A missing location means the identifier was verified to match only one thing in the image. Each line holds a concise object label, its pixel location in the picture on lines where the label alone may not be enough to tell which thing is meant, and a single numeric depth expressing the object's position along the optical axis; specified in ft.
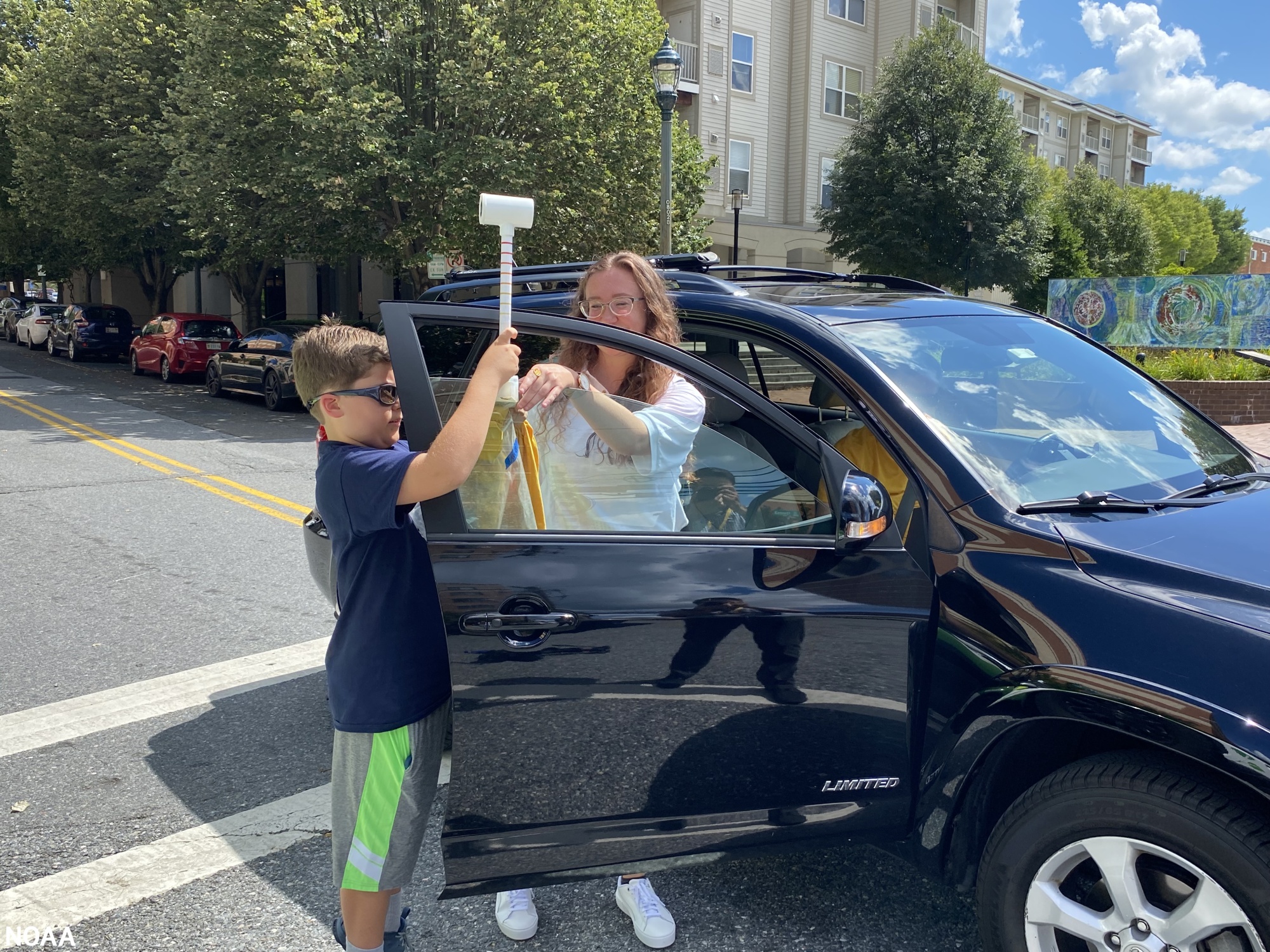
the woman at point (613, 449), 8.26
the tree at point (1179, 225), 194.18
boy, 7.32
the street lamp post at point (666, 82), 45.47
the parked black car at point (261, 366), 59.41
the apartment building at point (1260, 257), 408.87
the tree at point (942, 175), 89.45
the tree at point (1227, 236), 252.62
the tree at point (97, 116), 77.41
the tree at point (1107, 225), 130.31
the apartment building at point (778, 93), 105.91
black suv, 6.73
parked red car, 75.10
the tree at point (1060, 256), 118.42
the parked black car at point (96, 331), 93.35
